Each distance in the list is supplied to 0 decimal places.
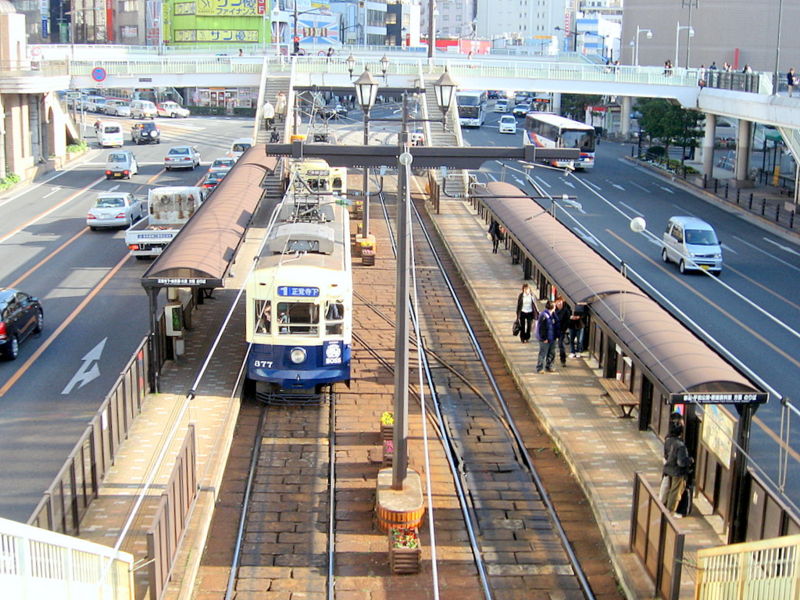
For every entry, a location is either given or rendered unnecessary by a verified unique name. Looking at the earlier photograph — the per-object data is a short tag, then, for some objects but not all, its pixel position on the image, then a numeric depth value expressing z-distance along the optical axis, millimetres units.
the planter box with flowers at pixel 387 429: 19891
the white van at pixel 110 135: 72250
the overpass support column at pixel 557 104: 101812
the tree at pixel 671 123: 63594
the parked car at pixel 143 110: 92062
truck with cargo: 37688
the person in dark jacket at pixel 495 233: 37906
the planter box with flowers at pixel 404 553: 15289
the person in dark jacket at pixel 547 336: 23188
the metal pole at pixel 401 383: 16594
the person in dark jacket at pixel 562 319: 24375
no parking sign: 57438
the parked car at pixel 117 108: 93438
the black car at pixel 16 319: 24812
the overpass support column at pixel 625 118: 86738
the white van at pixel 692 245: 36406
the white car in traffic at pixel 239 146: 58494
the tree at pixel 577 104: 96500
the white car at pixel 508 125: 81938
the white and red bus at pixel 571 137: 63156
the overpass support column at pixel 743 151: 55031
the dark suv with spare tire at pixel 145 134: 74312
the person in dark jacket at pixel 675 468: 15805
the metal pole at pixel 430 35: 62531
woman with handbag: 25906
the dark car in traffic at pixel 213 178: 49181
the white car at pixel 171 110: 98062
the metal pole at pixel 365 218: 34941
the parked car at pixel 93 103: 97562
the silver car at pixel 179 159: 59219
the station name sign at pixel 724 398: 15508
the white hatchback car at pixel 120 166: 56062
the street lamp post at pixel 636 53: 86375
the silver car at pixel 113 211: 41781
